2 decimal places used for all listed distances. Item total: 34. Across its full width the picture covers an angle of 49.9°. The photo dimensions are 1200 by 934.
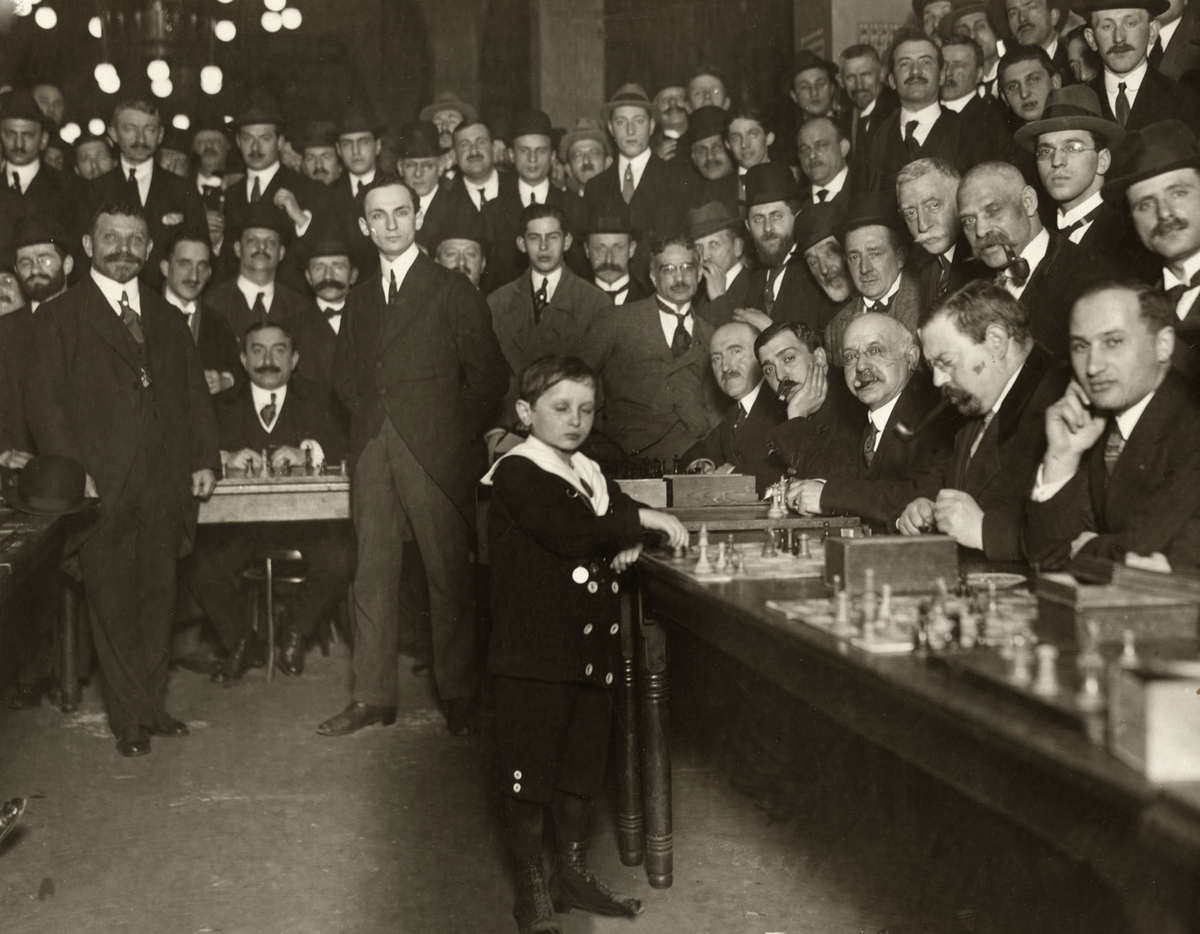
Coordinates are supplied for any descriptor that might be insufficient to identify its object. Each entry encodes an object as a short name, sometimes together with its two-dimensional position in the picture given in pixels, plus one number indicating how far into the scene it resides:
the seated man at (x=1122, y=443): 2.89
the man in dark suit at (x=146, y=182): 8.12
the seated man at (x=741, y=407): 5.64
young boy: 3.54
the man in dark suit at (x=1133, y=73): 5.66
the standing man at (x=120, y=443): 5.65
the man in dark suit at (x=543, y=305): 7.14
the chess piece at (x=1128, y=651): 1.68
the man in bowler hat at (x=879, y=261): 5.49
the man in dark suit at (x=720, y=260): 6.94
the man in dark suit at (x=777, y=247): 6.55
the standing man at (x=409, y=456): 5.77
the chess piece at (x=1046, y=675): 1.87
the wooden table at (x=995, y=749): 1.54
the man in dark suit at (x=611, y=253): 7.27
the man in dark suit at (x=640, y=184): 7.89
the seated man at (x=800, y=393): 5.13
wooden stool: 6.71
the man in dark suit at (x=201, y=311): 7.30
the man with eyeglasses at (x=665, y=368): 6.56
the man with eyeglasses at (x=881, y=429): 4.23
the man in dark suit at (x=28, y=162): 7.96
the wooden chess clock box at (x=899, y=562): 2.84
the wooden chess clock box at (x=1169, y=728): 1.57
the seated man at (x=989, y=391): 3.64
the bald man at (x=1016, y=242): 4.61
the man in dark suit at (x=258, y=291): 7.69
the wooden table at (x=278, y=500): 6.28
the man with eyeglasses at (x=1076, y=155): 4.93
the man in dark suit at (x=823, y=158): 7.22
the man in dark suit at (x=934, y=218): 5.36
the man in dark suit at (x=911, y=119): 6.86
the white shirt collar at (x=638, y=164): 8.19
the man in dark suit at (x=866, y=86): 7.72
